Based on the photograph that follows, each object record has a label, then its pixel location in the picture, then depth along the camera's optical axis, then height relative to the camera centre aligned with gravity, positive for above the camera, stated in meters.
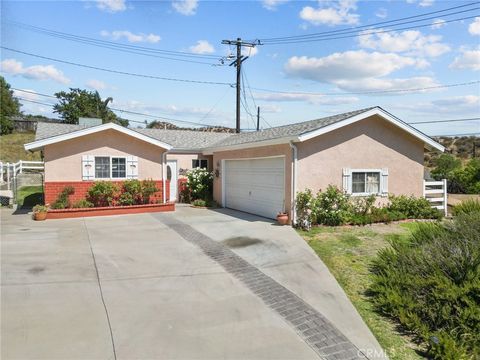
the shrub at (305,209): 10.80 -0.99
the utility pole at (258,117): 36.94 +6.09
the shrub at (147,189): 14.47 -0.51
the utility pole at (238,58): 22.94 +7.65
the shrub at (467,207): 9.92 -0.87
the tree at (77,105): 42.25 +8.52
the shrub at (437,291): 4.55 -1.72
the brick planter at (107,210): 12.74 -1.27
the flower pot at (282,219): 11.02 -1.31
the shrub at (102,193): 13.62 -0.62
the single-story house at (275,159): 11.33 +0.66
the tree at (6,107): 42.44 +9.07
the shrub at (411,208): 12.43 -1.10
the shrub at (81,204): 13.51 -1.03
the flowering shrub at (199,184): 17.19 -0.36
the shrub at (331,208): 11.01 -0.98
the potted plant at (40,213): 12.11 -1.23
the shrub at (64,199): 13.23 -0.83
